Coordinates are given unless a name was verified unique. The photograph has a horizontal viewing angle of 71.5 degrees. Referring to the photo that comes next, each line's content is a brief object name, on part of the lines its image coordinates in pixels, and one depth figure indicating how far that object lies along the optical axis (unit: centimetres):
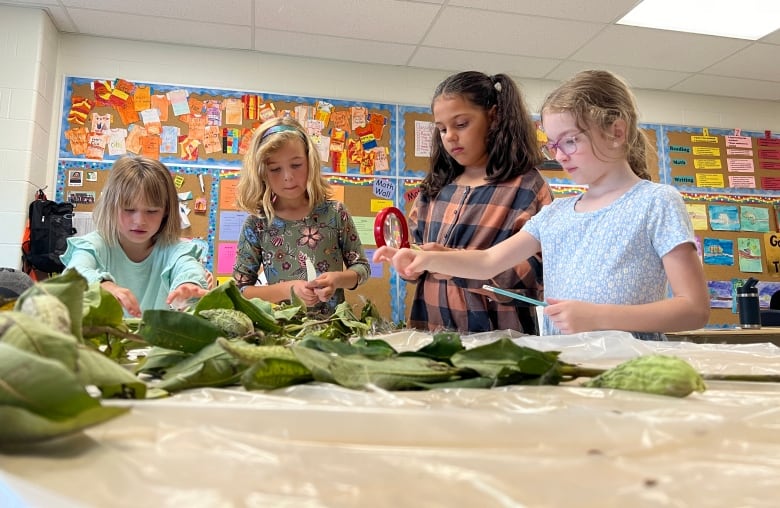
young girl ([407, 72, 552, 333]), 120
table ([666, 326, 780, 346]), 210
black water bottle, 238
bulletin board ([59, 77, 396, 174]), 266
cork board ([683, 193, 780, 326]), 335
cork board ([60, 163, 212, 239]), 261
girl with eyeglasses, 86
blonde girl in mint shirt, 130
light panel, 250
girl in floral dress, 144
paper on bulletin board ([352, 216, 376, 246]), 296
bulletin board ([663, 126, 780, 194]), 344
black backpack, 232
